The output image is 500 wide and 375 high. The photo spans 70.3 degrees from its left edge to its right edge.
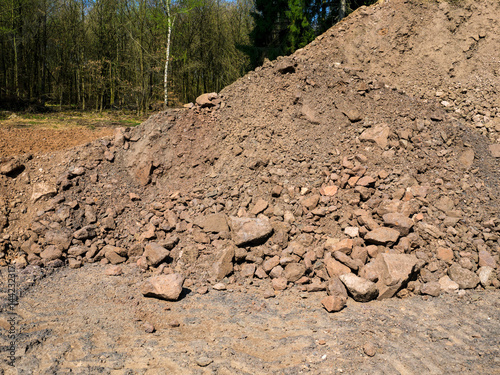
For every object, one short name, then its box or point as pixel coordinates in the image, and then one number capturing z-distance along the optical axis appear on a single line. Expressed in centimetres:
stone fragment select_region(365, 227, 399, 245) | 456
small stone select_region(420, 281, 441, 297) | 420
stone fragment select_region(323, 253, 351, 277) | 431
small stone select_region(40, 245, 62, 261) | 502
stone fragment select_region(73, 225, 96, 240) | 528
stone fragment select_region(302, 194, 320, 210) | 515
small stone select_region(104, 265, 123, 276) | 476
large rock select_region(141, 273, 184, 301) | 406
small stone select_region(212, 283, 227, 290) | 438
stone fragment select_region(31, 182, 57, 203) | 583
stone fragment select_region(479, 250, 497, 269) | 452
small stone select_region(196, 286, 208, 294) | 430
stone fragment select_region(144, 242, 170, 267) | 482
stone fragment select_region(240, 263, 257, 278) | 456
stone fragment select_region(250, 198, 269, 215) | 525
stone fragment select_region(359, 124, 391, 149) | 577
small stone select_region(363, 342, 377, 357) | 313
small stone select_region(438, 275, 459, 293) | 430
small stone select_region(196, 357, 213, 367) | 304
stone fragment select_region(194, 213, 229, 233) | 508
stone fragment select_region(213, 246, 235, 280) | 455
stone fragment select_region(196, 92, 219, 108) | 718
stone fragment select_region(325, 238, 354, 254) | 452
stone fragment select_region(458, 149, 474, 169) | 580
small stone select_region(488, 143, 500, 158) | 632
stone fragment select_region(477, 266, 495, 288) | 440
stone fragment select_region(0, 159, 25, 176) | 608
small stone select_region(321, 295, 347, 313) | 382
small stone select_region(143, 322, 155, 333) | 351
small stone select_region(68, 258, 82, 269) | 495
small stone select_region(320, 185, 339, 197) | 525
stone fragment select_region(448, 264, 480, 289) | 433
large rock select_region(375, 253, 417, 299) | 410
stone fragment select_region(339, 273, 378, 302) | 397
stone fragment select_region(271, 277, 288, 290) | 429
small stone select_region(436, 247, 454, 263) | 454
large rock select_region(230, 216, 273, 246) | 475
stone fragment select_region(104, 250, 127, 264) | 508
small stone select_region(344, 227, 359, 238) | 475
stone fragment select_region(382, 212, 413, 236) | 467
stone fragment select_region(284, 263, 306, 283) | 440
